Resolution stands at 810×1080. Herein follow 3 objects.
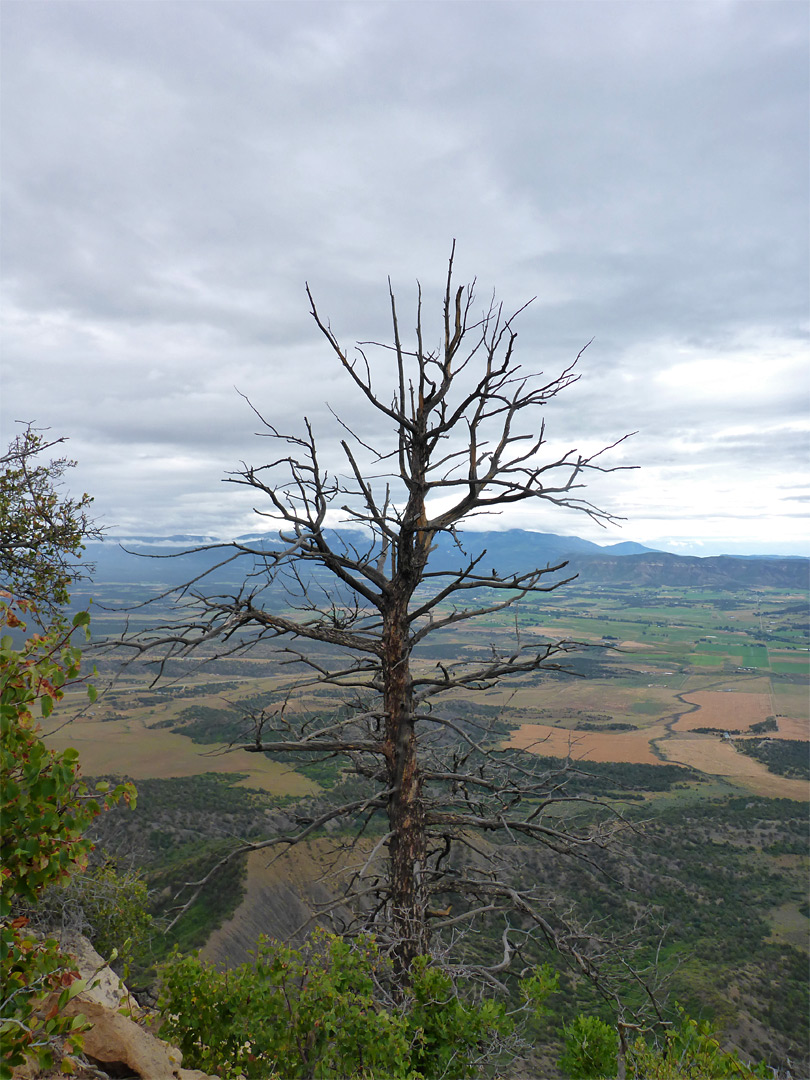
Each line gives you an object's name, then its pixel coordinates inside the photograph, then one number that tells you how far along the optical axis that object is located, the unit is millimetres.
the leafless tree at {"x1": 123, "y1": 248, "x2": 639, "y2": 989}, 5504
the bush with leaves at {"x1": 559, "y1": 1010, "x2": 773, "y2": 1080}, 6027
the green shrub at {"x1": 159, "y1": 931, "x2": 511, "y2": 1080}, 4121
